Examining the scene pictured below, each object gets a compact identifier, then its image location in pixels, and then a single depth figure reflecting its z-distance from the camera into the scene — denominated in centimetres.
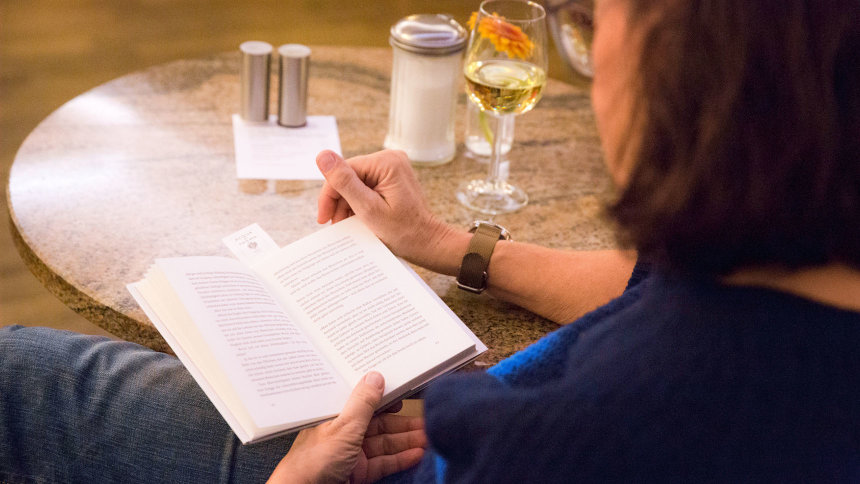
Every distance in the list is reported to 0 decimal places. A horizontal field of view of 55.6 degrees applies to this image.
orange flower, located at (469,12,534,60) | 120
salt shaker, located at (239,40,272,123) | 136
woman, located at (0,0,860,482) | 54
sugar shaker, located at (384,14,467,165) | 132
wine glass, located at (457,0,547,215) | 120
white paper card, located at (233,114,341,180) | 132
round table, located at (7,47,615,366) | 107
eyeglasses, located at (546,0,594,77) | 132
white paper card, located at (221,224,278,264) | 107
